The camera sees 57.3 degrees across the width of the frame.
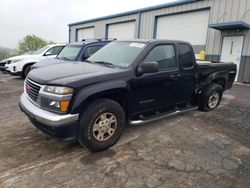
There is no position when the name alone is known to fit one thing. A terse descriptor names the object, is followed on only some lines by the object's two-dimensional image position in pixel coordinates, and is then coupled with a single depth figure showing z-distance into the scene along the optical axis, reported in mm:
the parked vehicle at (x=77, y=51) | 8070
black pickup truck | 3180
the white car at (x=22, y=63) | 9961
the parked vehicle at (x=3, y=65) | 10995
